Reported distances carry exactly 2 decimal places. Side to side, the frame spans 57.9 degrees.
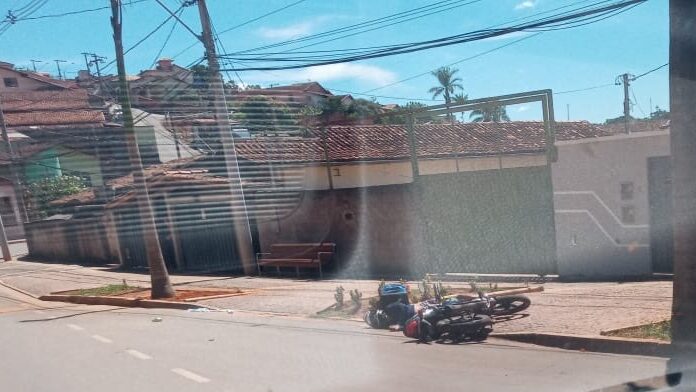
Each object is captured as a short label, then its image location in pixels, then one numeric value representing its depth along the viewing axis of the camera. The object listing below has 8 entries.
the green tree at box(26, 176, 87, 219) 25.92
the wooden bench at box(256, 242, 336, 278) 14.64
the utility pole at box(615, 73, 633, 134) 30.56
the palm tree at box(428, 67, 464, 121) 32.21
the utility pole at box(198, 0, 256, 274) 14.43
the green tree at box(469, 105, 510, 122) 23.53
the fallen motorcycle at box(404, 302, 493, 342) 7.22
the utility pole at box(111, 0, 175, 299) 13.10
